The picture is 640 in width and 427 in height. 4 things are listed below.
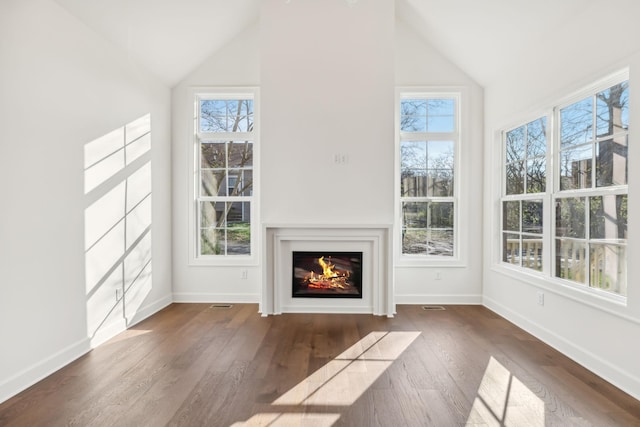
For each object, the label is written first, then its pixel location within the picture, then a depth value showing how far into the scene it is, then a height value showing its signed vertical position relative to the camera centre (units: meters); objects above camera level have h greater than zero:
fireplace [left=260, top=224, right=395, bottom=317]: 4.14 -0.62
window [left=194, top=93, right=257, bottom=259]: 4.77 +0.41
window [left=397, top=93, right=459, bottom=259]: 4.68 +0.51
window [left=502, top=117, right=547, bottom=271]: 3.54 +0.20
